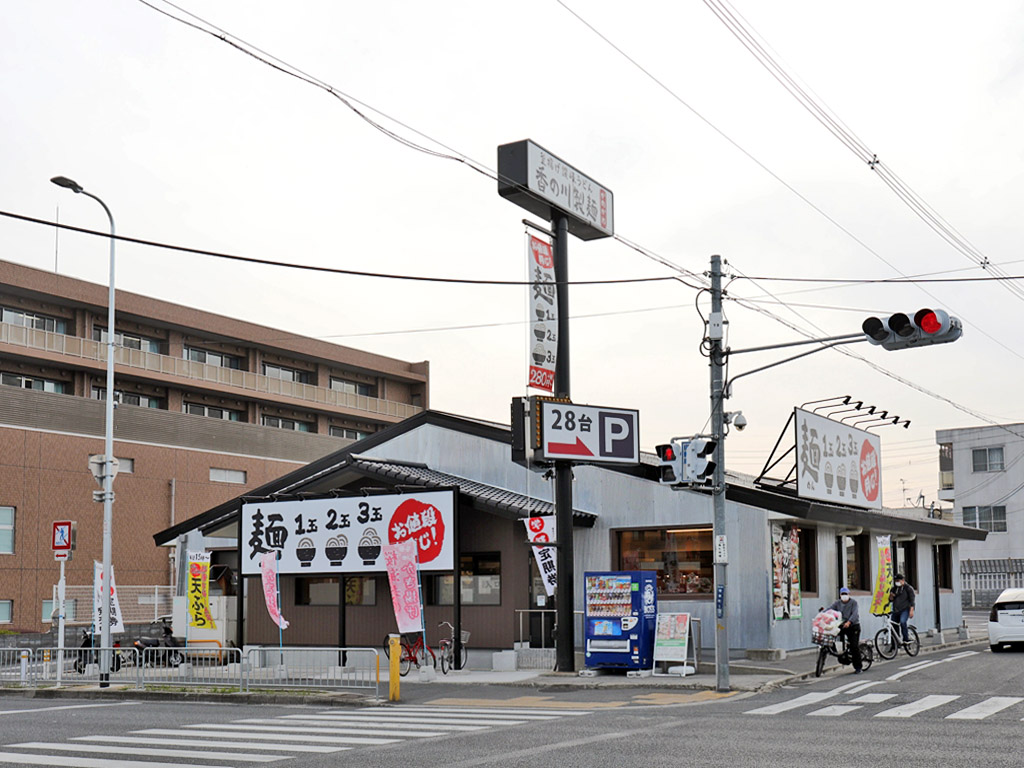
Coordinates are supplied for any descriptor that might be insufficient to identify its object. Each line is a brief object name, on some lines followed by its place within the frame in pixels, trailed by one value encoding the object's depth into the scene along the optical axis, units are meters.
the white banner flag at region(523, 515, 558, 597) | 25.19
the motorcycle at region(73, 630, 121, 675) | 27.36
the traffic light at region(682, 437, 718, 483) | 20.28
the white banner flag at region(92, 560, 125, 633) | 27.42
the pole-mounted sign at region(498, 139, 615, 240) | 24.23
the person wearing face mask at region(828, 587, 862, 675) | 22.67
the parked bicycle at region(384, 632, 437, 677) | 24.64
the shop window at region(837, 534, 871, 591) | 31.45
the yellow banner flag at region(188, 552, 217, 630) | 29.33
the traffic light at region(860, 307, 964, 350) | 16.31
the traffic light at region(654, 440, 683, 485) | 20.48
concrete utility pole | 19.81
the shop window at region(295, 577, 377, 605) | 29.50
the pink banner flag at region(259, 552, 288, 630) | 27.00
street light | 25.28
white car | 28.03
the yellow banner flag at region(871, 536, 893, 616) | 28.66
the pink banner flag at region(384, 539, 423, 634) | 24.50
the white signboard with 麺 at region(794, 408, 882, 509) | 28.39
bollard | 19.78
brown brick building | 43.50
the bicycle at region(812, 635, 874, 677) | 22.12
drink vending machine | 22.94
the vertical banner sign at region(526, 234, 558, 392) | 23.48
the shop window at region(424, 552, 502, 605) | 27.59
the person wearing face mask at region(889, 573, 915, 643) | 26.33
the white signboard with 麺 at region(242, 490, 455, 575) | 26.17
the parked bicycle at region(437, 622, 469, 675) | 24.89
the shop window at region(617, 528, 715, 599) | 26.67
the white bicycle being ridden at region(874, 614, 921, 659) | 26.31
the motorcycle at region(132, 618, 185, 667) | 25.13
